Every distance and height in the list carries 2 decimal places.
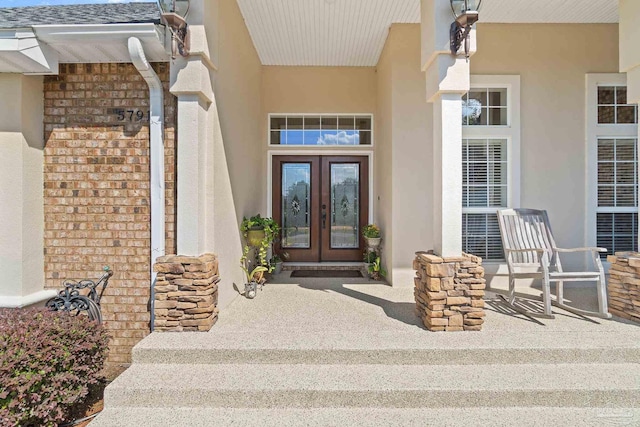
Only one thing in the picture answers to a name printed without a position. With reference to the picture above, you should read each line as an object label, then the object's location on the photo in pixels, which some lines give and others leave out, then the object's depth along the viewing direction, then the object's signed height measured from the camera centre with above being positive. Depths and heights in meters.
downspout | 3.35 +0.42
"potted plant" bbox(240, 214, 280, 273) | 4.52 -0.29
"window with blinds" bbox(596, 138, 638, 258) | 4.62 +0.41
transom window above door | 5.98 +1.48
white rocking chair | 3.27 -0.49
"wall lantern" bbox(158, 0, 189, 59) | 2.78 +1.59
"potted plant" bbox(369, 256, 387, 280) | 5.03 -0.91
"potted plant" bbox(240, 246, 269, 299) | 4.15 -0.91
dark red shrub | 2.16 -1.08
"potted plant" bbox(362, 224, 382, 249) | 5.29 -0.39
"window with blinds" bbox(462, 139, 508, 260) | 4.66 +0.26
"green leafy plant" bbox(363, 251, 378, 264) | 5.20 -0.72
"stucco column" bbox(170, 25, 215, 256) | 3.00 +0.67
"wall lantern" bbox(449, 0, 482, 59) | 2.81 +1.65
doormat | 5.34 -1.04
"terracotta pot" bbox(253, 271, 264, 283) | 4.59 -0.92
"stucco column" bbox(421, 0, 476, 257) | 3.04 +0.84
